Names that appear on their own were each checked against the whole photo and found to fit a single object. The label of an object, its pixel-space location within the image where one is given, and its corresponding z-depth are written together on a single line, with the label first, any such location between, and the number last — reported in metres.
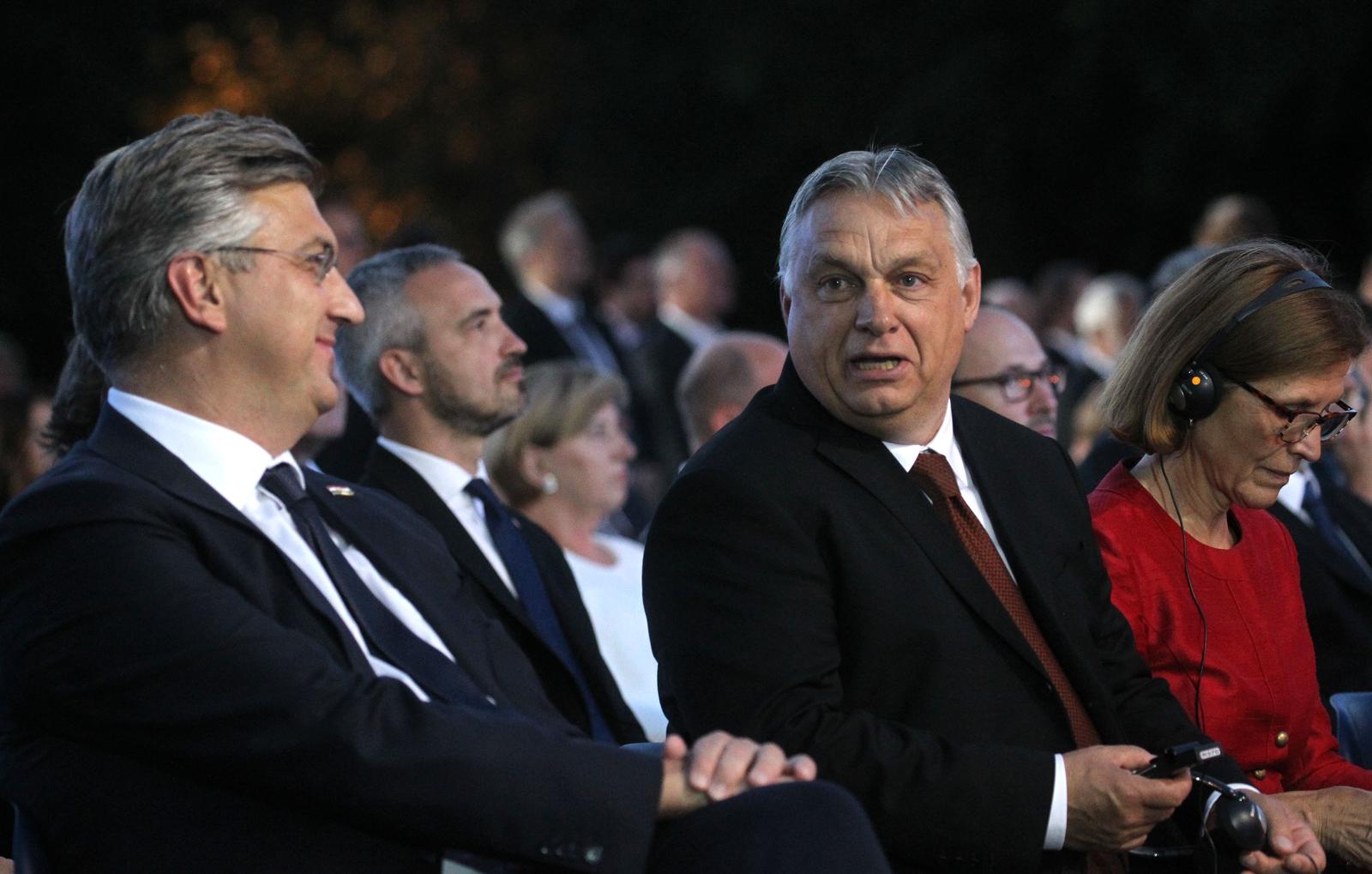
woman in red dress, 6.70
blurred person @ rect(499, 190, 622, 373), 19.55
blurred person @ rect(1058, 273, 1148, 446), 15.87
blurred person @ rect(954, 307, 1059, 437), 9.11
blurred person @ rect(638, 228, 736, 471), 18.84
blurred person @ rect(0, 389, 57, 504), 11.04
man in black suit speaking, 5.52
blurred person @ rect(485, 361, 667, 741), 10.66
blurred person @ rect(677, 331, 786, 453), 10.31
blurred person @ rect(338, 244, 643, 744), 8.28
